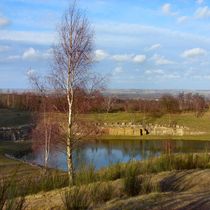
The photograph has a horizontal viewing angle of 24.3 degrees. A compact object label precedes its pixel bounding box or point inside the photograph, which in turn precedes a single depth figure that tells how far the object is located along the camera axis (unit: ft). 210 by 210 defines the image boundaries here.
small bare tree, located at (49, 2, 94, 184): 55.47
